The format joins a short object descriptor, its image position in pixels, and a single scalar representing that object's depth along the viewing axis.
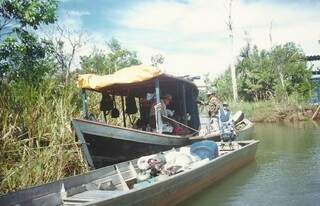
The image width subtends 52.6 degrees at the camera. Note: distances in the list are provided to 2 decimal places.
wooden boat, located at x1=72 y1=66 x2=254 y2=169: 6.23
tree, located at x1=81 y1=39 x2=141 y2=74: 27.16
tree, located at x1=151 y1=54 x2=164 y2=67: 30.57
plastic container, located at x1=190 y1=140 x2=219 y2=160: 6.58
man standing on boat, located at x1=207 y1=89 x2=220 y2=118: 8.47
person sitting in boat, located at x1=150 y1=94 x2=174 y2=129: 7.36
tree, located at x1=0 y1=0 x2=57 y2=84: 7.60
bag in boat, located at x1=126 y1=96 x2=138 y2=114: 8.02
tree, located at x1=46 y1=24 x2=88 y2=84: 7.97
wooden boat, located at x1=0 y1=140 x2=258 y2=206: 4.30
